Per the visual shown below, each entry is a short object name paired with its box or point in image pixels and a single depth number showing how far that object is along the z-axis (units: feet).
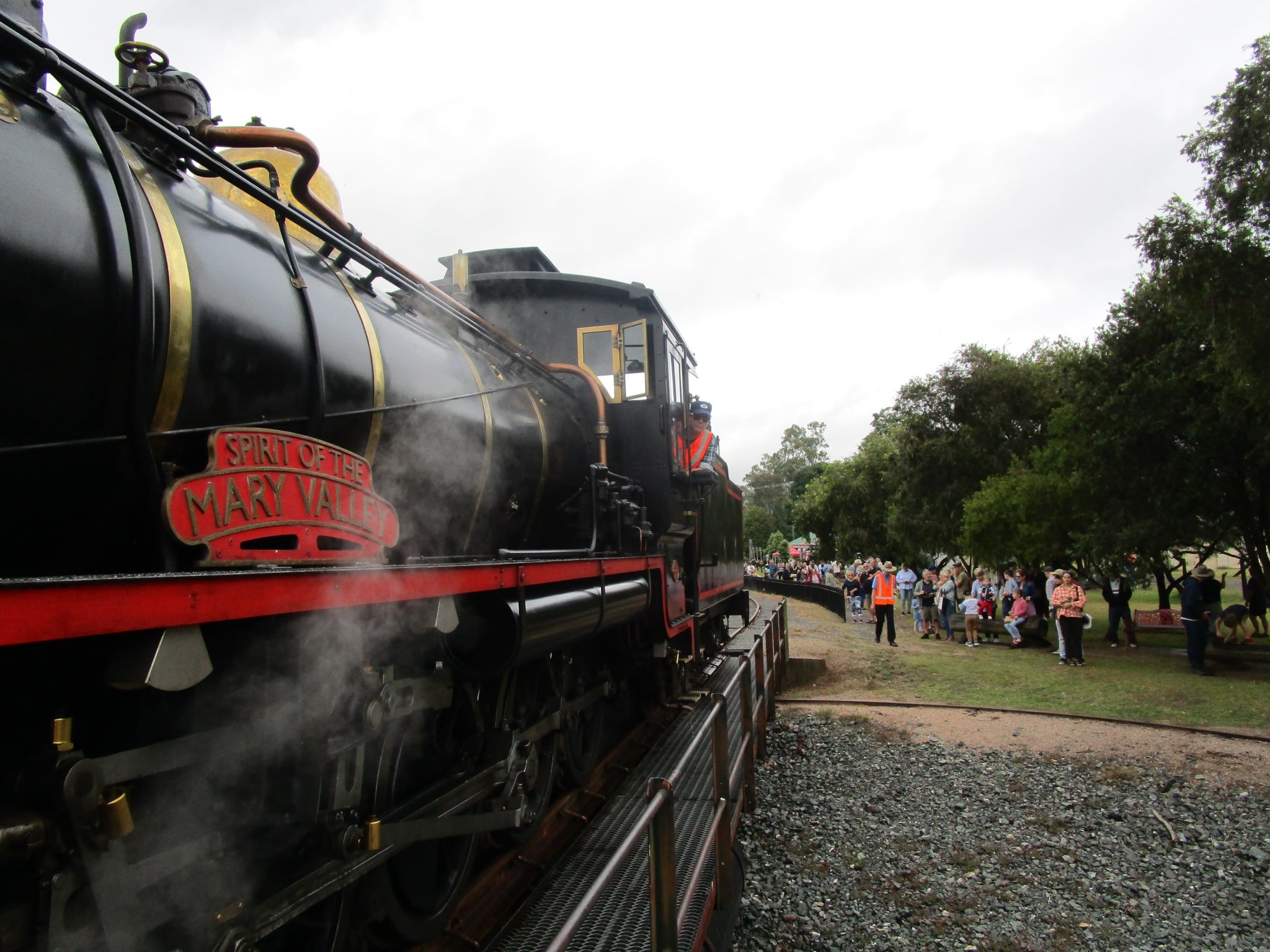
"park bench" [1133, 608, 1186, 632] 47.57
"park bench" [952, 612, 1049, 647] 43.50
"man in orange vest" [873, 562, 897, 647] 44.55
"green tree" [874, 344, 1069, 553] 69.87
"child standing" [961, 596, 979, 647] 44.88
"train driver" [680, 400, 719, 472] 23.08
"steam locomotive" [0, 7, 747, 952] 5.49
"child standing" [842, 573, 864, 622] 67.31
